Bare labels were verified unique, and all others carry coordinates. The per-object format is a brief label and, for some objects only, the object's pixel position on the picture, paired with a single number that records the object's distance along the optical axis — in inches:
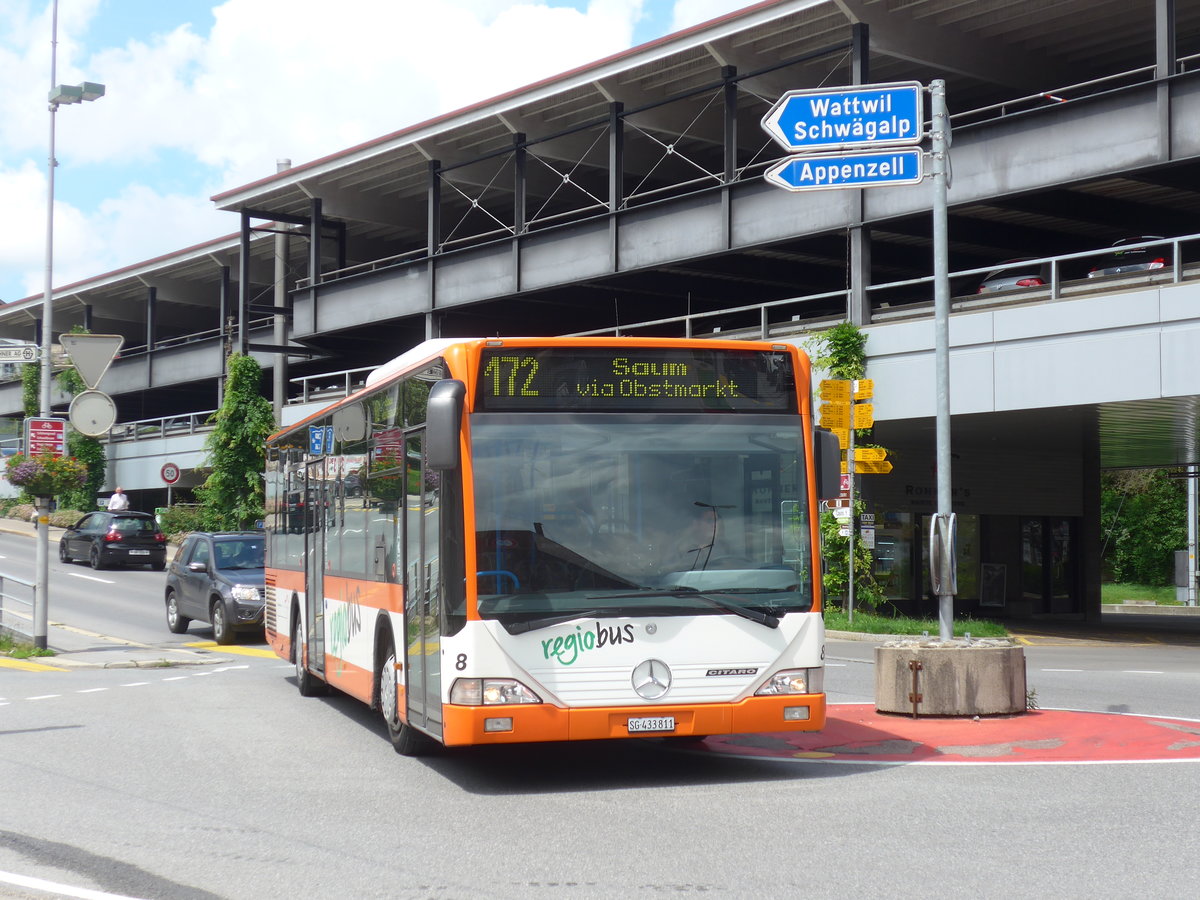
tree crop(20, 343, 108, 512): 2183.8
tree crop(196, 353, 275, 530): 1812.3
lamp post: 789.9
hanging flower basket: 799.7
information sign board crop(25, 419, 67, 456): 818.8
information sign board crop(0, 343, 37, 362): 779.4
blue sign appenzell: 501.0
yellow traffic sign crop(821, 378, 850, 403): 950.4
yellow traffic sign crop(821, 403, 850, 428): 952.3
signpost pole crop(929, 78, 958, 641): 487.8
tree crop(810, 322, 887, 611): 1055.6
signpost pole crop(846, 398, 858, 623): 957.8
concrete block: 482.6
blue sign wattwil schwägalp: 502.9
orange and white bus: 358.6
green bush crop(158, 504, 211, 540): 1943.8
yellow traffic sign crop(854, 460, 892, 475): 937.5
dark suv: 876.6
